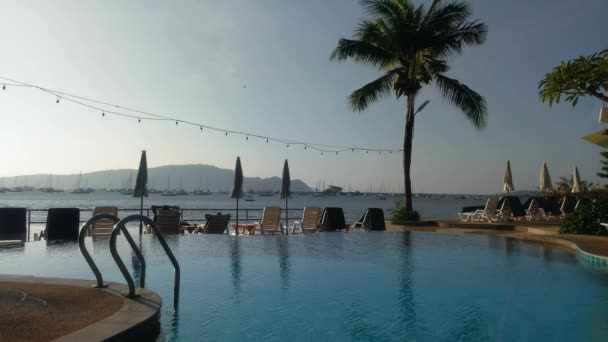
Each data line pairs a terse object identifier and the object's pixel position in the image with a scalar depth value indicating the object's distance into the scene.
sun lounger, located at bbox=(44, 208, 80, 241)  11.23
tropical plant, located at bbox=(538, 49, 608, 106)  6.76
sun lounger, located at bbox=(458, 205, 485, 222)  18.54
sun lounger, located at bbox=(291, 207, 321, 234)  14.62
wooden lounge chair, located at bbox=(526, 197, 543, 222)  19.70
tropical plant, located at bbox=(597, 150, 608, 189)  11.95
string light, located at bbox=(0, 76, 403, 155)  13.48
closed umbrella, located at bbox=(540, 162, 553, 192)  22.16
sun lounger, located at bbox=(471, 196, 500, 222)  17.81
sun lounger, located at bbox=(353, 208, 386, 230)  15.19
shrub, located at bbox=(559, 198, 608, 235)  11.73
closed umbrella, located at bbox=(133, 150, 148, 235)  12.95
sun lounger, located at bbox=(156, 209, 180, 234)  12.89
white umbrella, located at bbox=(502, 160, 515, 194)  21.46
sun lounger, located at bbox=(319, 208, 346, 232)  15.07
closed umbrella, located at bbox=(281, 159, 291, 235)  15.37
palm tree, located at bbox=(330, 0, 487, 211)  16.21
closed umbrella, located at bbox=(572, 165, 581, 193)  21.88
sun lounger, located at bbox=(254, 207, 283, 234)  14.09
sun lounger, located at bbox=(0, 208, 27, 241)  10.67
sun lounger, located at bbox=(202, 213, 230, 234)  13.35
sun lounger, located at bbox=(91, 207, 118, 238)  11.80
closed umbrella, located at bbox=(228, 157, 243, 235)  14.59
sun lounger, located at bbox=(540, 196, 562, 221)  20.70
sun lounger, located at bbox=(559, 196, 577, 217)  20.52
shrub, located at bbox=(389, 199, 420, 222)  16.58
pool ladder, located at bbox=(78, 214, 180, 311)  4.51
